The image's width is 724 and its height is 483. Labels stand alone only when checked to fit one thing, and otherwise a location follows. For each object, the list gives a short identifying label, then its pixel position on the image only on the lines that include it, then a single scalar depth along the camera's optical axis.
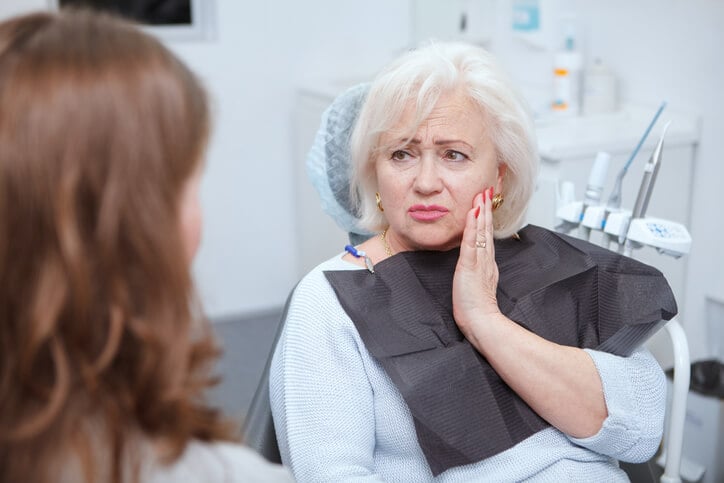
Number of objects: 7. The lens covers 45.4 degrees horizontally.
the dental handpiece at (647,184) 1.59
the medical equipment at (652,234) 1.50
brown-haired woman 0.68
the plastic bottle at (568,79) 2.65
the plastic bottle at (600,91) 2.55
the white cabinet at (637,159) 2.20
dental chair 1.48
